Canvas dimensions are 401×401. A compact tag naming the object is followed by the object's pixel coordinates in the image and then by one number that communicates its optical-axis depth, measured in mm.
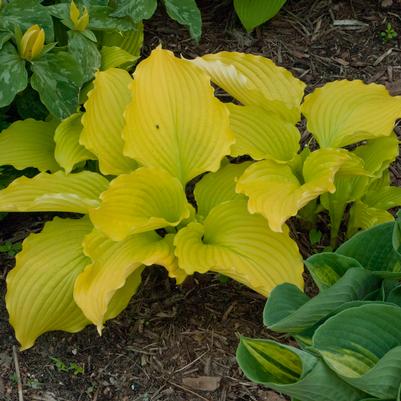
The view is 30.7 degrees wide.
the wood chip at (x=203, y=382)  2186
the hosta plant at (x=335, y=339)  1438
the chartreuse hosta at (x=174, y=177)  2053
